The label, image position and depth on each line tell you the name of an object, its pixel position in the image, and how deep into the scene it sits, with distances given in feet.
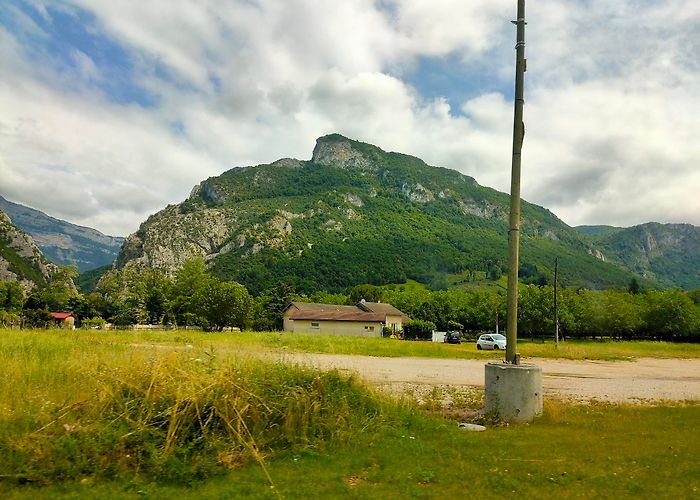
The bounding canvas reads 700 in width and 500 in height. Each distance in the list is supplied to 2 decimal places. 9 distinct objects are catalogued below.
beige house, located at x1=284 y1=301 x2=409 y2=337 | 254.27
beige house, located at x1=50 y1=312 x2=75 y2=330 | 247.91
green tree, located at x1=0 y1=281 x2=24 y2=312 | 238.89
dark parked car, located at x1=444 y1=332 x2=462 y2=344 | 207.30
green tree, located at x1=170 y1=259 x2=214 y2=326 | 269.23
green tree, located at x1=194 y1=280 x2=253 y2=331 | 250.57
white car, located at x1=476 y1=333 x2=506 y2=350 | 152.87
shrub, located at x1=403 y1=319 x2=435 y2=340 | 262.26
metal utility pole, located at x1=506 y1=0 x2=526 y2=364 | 35.17
